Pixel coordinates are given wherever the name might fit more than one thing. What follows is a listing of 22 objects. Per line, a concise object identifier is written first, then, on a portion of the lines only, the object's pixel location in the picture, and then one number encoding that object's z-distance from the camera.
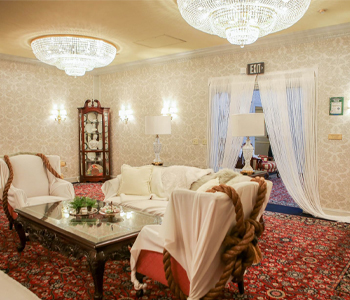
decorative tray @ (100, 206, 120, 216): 3.22
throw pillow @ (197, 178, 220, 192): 3.62
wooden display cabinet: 7.81
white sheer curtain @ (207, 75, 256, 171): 5.66
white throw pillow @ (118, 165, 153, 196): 4.39
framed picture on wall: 4.76
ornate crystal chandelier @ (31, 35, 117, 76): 5.01
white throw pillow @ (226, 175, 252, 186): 3.50
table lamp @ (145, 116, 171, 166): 5.02
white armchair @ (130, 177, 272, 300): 2.00
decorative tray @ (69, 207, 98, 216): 3.24
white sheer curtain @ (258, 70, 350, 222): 5.00
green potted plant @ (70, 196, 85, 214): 3.26
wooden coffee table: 2.46
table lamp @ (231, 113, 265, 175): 3.88
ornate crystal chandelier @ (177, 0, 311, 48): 3.02
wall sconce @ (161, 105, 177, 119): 6.69
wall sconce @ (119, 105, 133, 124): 7.59
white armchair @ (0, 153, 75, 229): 3.89
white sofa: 3.92
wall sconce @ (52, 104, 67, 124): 7.53
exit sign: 5.47
